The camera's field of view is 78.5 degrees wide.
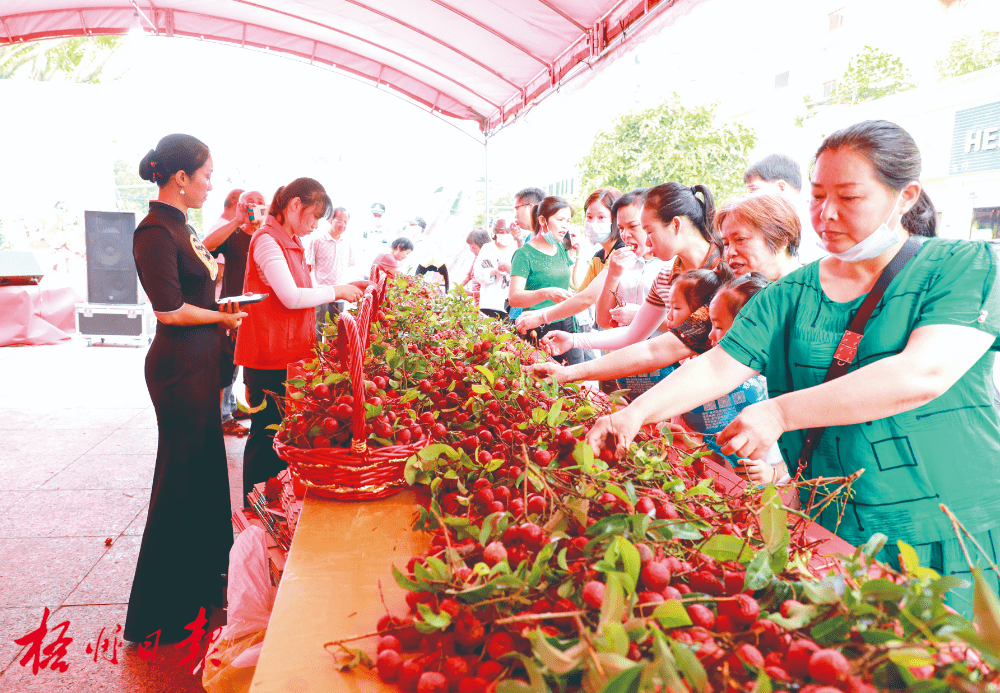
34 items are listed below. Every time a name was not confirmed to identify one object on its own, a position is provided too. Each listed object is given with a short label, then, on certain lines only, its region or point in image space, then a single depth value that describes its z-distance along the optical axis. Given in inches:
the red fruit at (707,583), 23.9
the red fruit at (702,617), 21.4
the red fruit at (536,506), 30.1
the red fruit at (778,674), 19.1
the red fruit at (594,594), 21.3
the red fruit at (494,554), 25.9
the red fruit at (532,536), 26.5
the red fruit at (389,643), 25.2
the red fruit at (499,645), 22.5
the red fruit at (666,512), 29.4
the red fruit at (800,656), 19.3
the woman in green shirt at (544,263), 138.9
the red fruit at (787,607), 21.5
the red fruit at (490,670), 22.1
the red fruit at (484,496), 34.6
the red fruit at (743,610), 21.8
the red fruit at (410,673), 24.1
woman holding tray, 79.6
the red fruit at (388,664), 24.6
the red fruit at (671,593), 21.7
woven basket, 41.8
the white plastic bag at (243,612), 43.8
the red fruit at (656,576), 22.4
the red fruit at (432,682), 22.3
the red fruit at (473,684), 21.7
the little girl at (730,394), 64.2
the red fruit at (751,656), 19.6
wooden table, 26.4
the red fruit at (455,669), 22.5
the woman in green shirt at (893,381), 40.2
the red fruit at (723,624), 21.8
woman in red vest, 96.7
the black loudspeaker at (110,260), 309.1
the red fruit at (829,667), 18.0
